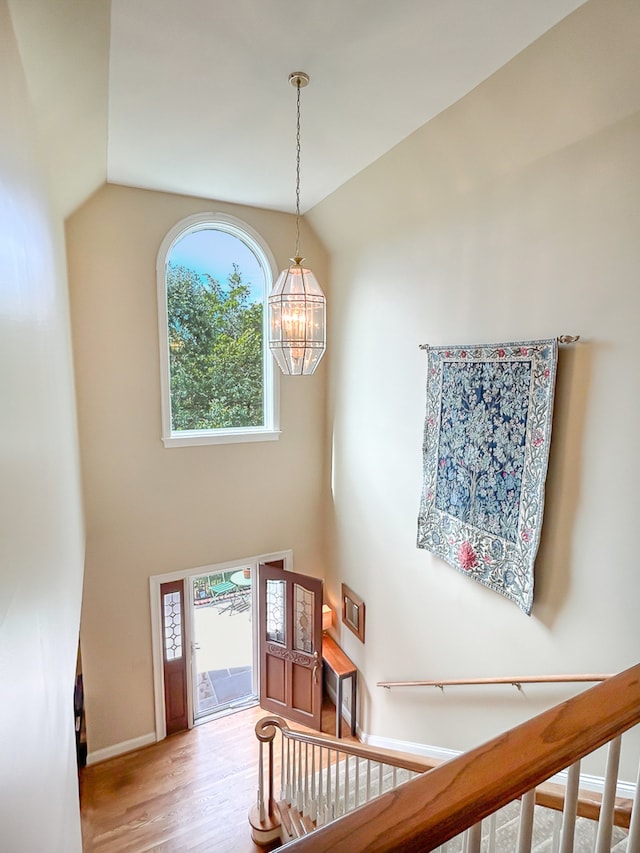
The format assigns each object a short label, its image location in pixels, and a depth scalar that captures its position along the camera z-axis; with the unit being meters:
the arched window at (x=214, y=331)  4.36
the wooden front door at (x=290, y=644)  4.85
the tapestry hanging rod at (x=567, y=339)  2.30
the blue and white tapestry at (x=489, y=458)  2.50
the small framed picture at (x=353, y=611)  4.55
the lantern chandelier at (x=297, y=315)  2.45
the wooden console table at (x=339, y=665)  4.68
